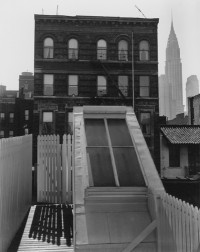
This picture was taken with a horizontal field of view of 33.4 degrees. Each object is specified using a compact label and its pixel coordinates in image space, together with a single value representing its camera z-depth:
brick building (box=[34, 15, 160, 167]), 30.47
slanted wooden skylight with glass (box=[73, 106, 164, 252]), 5.94
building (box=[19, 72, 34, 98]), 68.26
